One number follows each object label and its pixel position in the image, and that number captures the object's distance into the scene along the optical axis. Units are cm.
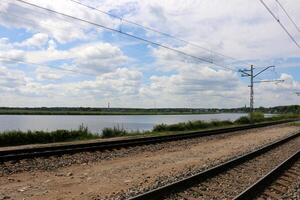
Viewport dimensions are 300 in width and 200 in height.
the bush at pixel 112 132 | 1721
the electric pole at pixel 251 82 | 3174
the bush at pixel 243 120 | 3340
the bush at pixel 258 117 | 3864
